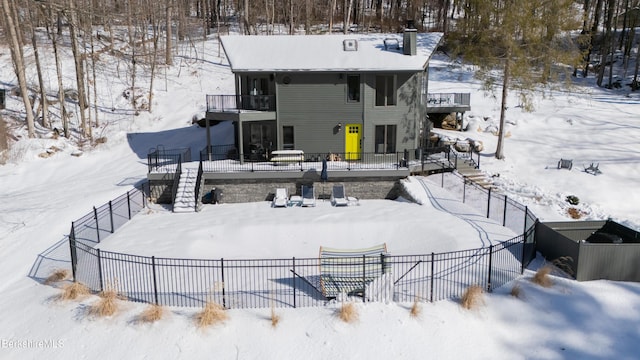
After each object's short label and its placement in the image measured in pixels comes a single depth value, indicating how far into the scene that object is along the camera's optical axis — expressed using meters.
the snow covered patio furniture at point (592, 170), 27.62
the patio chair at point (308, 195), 23.56
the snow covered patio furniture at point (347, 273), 14.03
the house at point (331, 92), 26.38
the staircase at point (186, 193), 23.19
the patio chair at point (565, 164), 28.09
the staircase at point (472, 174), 26.02
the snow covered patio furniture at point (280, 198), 23.69
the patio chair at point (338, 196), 23.72
